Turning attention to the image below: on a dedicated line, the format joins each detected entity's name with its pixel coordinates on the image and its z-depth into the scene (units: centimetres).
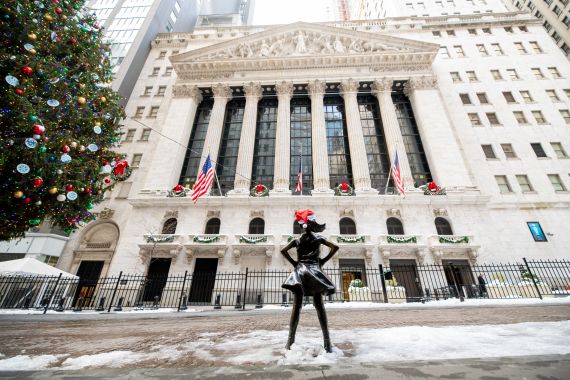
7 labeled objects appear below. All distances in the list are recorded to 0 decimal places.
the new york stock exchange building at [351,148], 2030
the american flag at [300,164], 2456
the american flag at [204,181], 1781
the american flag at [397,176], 1823
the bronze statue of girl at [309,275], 341
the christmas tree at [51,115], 727
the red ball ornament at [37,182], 732
